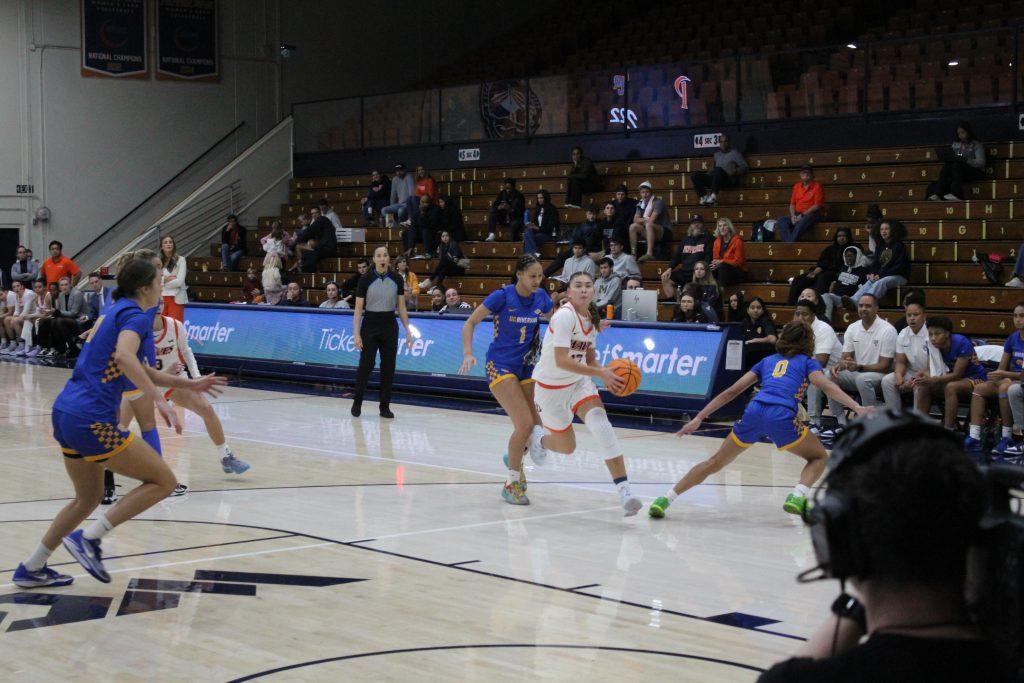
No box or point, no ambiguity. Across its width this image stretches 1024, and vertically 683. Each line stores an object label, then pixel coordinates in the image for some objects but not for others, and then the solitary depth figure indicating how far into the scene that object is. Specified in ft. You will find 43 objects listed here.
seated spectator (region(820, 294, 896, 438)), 42.68
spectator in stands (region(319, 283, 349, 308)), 62.39
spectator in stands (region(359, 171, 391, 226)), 81.05
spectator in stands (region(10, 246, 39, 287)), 82.58
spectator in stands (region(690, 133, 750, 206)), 64.59
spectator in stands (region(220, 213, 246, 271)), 84.89
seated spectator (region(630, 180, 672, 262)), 63.05
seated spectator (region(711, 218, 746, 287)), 57.93
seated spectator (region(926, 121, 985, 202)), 56.18
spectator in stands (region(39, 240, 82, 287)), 81.30
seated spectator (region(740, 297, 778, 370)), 47.57
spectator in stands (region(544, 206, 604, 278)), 64.34
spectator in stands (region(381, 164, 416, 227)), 78.33
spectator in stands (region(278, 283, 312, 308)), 66.59
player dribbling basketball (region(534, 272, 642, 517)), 28.02
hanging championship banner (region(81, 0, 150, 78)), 89.92
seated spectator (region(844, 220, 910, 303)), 52.16
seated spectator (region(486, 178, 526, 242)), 71.90
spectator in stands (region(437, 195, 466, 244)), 74.18
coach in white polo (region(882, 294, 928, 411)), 41.68
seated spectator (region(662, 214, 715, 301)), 57.77
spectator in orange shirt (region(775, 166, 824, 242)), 59.21
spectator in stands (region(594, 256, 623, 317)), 57.36
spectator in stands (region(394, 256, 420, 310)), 63.18
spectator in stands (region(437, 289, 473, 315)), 59.46
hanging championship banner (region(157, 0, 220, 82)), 92.53
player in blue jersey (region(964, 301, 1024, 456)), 38.17
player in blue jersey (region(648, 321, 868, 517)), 27.45
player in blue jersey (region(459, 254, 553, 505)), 30.04
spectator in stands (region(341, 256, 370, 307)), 64.18
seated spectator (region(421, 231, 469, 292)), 70.23
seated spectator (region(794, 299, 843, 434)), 44.29
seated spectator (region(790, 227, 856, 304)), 53.98
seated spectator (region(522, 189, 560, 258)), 68.54
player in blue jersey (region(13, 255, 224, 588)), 20.31
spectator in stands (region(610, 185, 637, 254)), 64.34
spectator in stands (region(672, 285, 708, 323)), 49.93
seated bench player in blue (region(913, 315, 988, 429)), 39.75
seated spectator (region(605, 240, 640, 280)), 60.64
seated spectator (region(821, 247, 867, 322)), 52.42
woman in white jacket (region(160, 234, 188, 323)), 41.03
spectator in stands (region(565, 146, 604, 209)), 69.62
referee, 46.57
